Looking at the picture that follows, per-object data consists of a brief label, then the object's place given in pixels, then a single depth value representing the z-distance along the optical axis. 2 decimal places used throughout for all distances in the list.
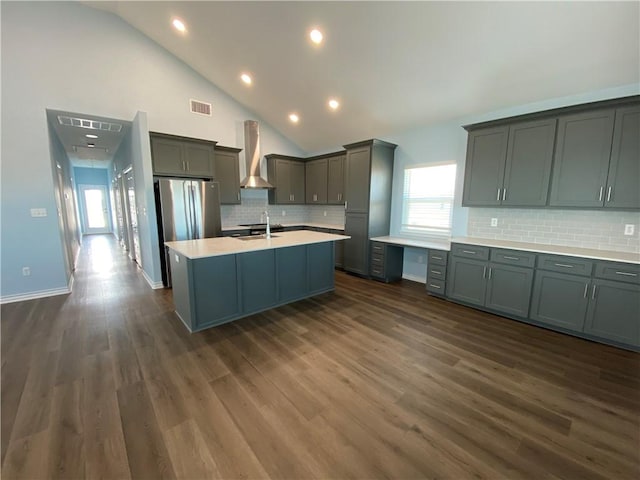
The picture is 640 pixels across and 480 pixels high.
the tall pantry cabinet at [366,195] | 4.75
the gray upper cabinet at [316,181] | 6.15
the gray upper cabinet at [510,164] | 3.13
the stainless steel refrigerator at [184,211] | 4.27
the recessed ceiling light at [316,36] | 3.38
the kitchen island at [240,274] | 2.92
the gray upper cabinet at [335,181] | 5.74
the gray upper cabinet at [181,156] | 4.48
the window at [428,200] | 4.42
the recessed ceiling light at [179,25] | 3.95
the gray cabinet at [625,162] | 2.62
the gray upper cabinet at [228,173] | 5.39
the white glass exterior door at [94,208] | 10.76
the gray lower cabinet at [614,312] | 2.56
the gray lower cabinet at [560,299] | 2.82
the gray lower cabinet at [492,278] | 3.17
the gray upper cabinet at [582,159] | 2.78
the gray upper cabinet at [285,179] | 6.23
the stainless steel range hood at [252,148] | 5.77
